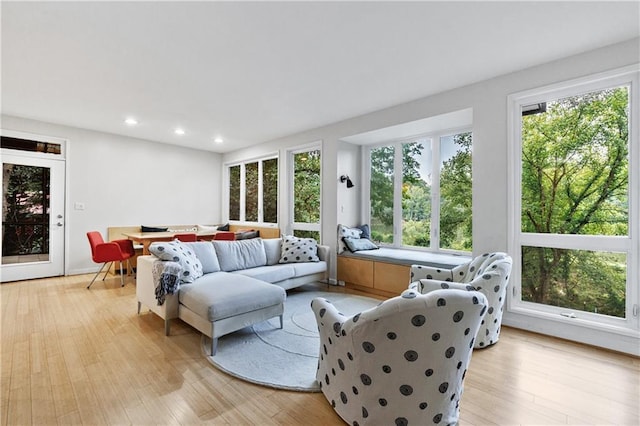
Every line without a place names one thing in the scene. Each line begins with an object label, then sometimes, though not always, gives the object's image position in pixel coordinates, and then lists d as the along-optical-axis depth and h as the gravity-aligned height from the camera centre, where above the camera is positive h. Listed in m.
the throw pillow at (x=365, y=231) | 5.00 -0.30
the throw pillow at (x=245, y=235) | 5.90 -0.45
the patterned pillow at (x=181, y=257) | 2.92 -0.46
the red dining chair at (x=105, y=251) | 4.43 -0.60
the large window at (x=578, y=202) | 2.60 +0.13
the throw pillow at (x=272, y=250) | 4.28 -0.55
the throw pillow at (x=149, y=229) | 5.92 -0.35
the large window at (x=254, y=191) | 6.20 +0.49
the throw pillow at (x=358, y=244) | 4.58 -0.48
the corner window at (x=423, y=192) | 4.13 +0.35
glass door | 4.66 -0.11
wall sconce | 4.89 +0.56
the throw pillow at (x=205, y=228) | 6.78 -0.37
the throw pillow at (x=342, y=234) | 4.73 -0.33
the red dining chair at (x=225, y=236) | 5.82 -0.47
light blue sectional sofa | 2.48 -0.72
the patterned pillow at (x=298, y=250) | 4.31 -0.55
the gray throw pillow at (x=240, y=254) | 3.73 -0.55
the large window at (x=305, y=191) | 5.29 +0.41
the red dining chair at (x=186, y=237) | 5.09 -0.44
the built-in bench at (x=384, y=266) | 3.85 -0.74
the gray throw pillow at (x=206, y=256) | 3.47 -0.52
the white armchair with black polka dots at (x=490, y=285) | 2.39 -0.58
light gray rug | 2.07 -1.16
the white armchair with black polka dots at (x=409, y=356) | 1.34 -0.71
